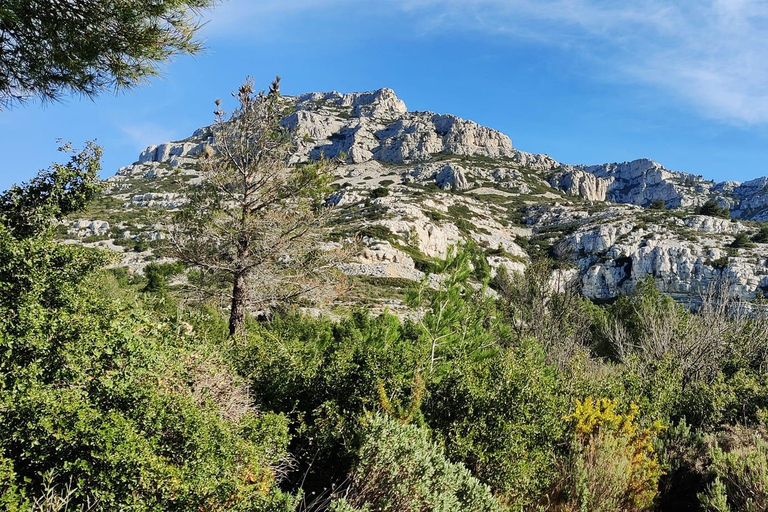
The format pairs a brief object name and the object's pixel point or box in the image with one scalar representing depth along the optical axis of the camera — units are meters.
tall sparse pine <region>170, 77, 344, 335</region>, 11.08
